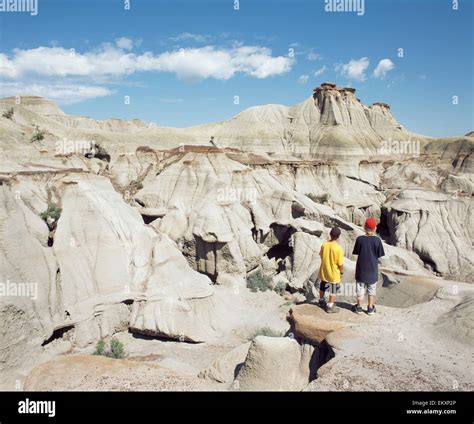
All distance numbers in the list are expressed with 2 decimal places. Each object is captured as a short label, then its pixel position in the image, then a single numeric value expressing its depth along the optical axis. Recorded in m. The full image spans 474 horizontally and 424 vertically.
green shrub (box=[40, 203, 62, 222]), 13.32
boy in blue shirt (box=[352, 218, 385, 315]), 6.61
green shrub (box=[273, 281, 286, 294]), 15.96
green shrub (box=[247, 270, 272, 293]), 15.88
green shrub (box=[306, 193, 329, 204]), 27.16
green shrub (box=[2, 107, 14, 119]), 41.34
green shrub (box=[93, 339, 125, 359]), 9.54
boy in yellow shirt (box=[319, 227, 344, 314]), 6.75
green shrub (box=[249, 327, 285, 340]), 11.10
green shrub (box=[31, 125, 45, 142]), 32.91
